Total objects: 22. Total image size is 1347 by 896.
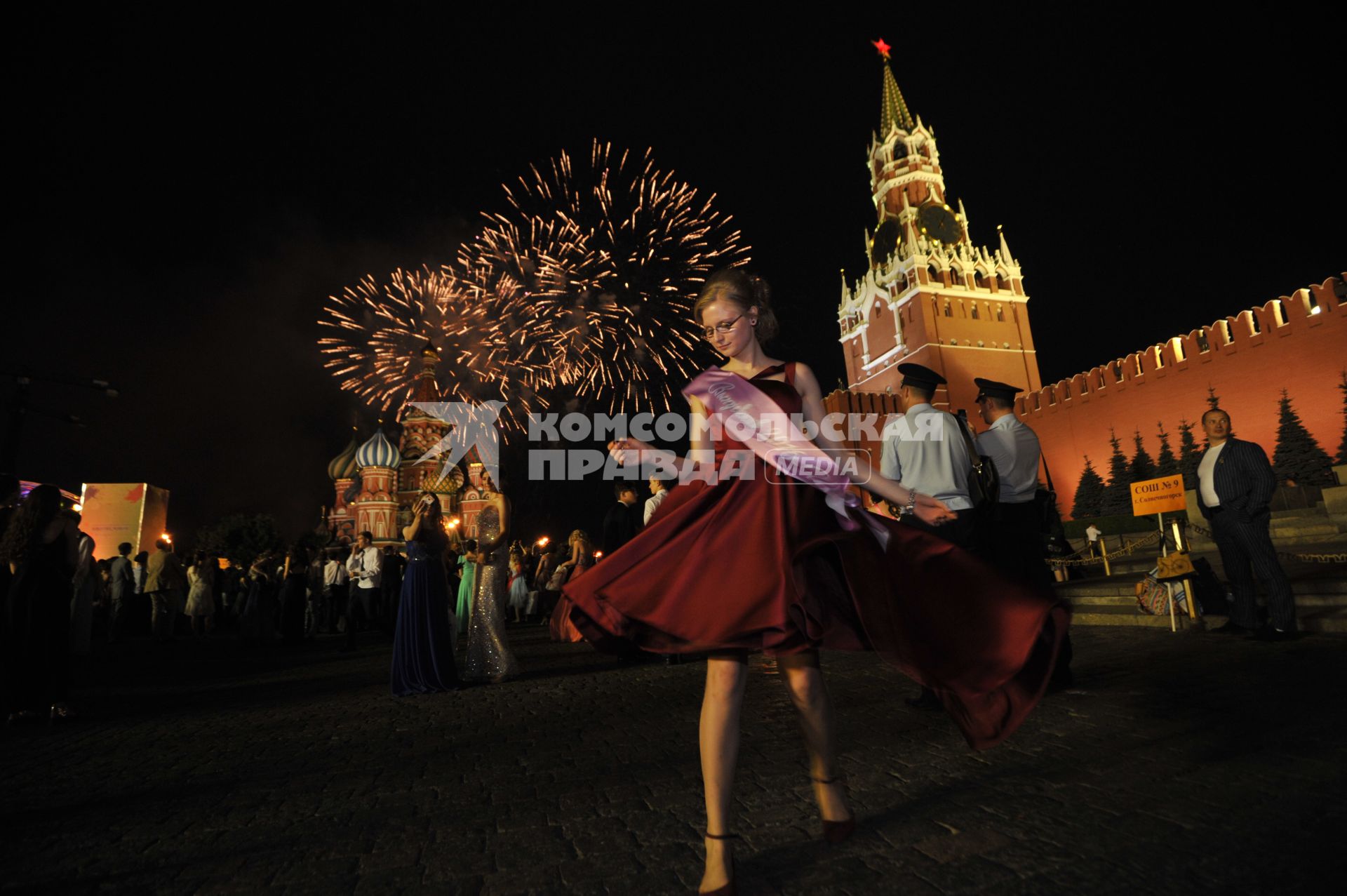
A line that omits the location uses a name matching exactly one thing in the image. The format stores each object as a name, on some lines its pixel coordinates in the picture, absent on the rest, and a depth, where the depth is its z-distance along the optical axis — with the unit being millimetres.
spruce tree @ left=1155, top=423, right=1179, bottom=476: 29891
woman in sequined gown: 6457
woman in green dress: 10259
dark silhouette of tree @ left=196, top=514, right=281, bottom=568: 54125
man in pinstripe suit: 5148
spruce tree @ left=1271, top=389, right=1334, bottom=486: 23984
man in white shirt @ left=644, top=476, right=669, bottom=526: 6941
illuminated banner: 34031
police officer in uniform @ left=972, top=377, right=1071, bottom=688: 4445
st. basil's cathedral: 51125
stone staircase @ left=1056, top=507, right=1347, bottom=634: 5707
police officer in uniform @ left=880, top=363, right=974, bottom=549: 4207
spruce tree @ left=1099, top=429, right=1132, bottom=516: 30656
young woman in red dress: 1884
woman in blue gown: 5828
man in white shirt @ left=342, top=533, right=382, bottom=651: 10852
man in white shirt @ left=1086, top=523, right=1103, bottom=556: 19047
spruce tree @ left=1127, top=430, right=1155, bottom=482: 31141
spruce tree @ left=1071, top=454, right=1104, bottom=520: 34000
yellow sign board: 6711
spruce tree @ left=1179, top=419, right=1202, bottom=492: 27703
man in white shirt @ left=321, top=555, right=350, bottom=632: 11922
